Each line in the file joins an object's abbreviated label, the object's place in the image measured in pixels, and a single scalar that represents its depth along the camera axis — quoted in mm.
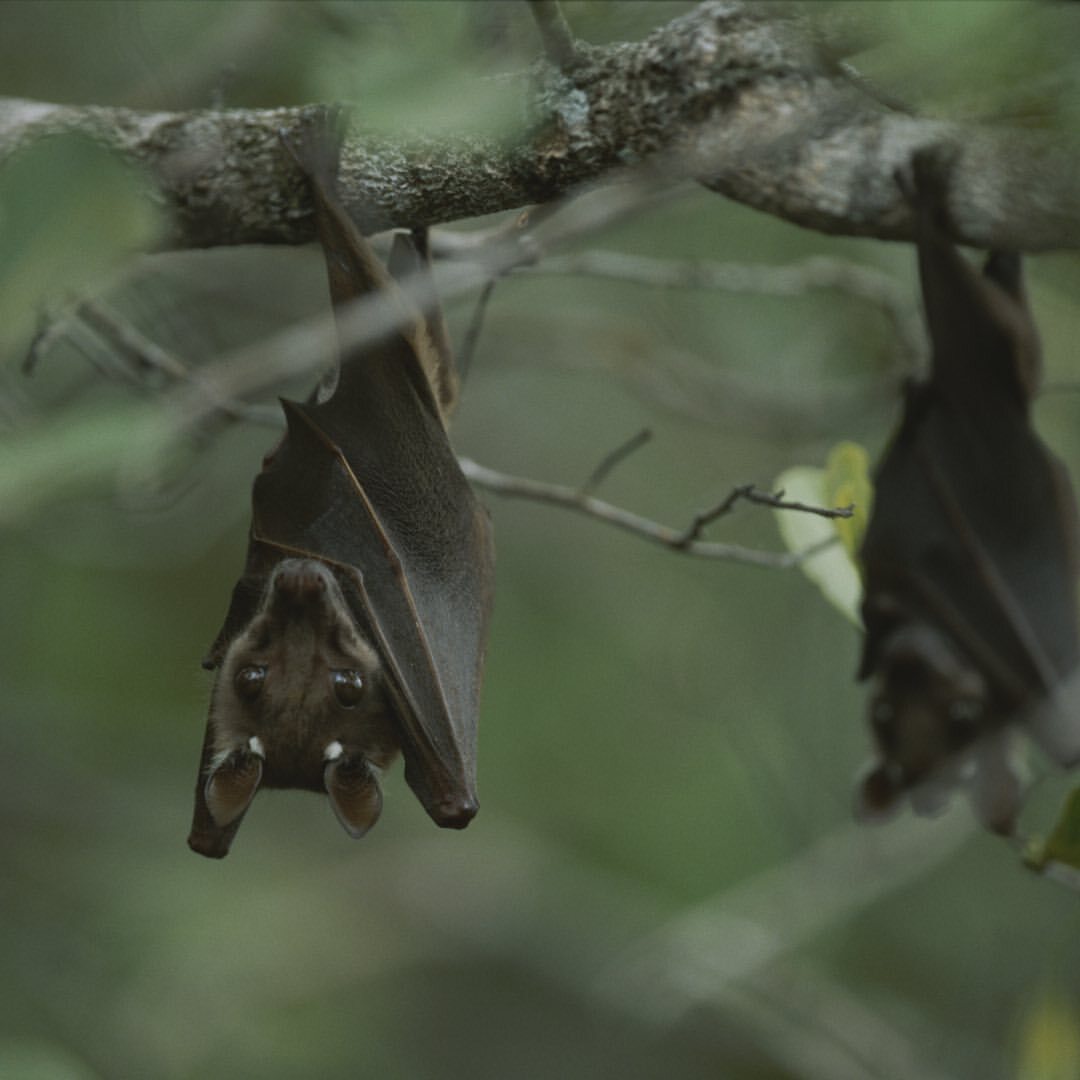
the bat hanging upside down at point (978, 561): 8531
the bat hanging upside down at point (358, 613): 6586
